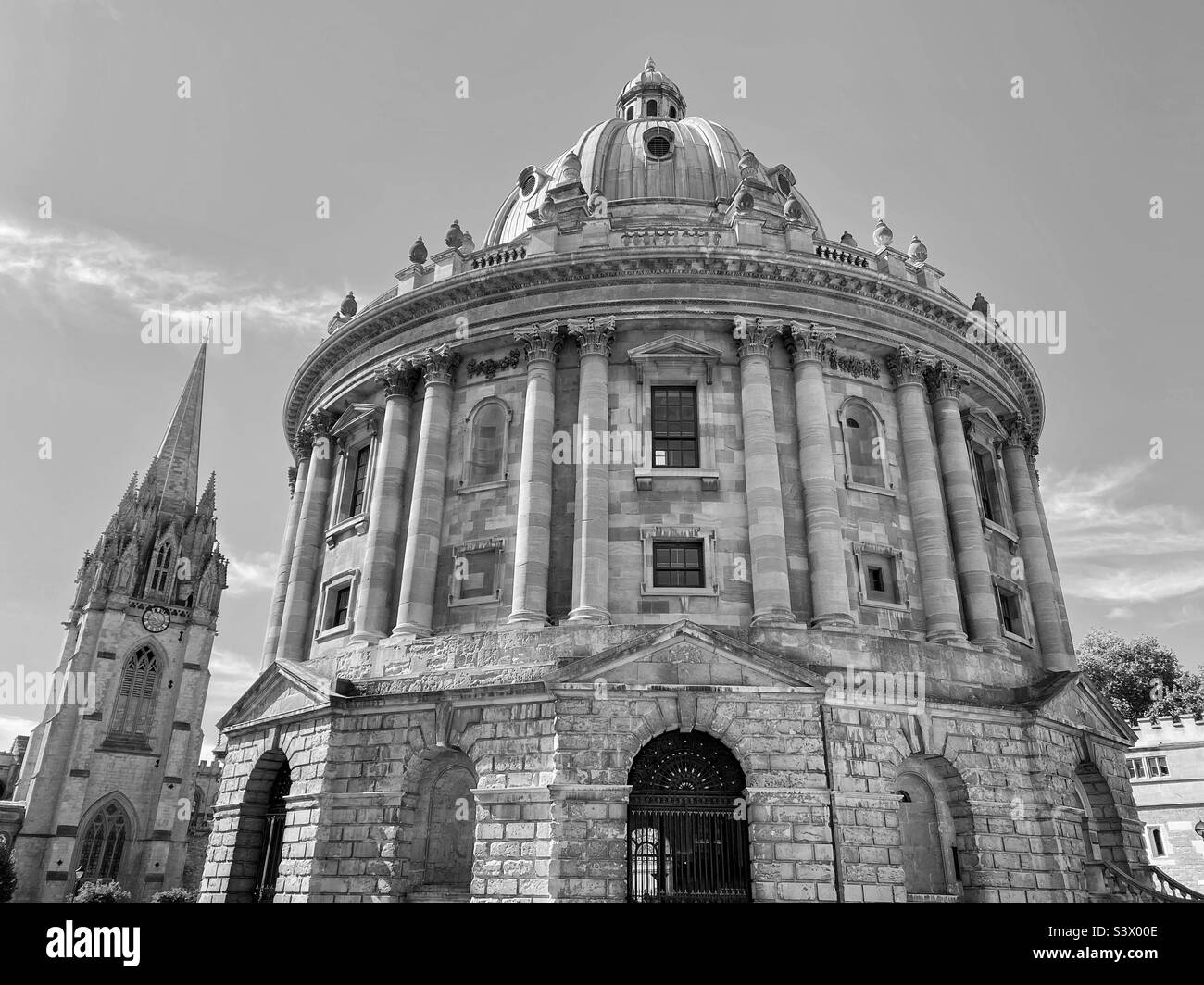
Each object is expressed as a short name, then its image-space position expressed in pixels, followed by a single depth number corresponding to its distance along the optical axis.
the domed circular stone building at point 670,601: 19.84
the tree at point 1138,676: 56.25
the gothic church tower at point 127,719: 63.59
